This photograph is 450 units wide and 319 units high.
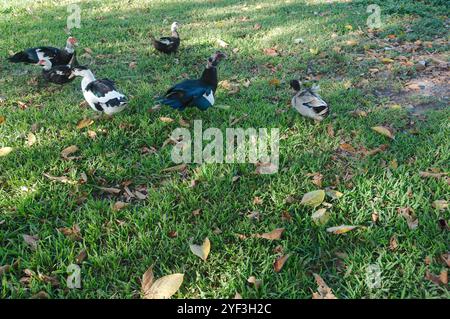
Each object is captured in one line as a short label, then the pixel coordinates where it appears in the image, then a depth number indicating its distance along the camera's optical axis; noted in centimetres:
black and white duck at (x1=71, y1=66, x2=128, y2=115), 393
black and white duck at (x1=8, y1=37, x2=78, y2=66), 501
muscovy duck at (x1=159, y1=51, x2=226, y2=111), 397
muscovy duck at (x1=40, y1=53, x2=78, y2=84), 479
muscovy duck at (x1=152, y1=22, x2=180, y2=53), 593
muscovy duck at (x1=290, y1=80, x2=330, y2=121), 398
